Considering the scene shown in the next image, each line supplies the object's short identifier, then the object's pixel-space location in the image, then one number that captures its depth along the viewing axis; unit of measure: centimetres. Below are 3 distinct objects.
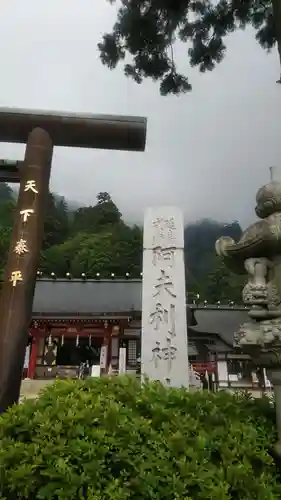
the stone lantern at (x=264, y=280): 254
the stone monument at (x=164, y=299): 725
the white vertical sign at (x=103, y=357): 1595
